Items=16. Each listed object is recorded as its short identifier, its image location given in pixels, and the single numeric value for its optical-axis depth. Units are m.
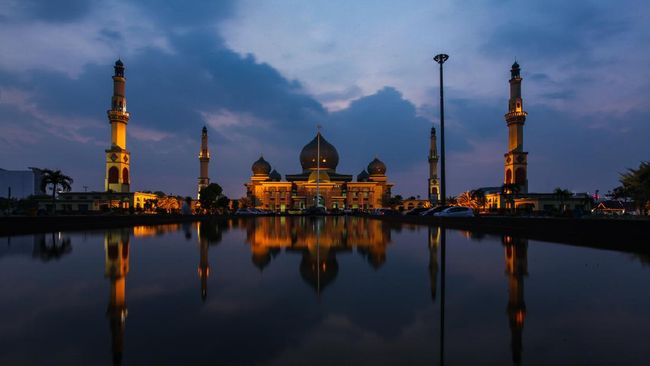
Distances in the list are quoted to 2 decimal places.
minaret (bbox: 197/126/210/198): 105.50
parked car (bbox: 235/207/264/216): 65.81
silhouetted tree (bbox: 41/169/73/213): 56.56
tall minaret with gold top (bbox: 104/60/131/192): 78.75
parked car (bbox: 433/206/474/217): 34.06
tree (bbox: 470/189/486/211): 89.38
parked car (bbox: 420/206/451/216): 36.69
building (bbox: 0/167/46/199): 133.12
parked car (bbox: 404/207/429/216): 47.54
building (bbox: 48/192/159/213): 77.25
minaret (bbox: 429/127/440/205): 114.56
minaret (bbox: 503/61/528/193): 82.81
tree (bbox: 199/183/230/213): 72.75
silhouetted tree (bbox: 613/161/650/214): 30.93
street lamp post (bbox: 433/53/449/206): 31.98
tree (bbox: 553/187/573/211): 74.78
